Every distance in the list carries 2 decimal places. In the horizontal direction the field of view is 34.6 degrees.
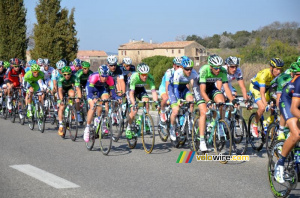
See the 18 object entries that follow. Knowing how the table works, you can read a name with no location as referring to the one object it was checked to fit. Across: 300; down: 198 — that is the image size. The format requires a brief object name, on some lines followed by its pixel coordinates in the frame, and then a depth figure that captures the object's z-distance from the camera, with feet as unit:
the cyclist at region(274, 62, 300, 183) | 20.52
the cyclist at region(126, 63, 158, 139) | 36.52
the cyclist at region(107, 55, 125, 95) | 42.42
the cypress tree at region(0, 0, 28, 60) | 123.44
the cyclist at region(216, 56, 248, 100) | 35.63
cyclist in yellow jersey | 33.60
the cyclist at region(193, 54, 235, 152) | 31.78
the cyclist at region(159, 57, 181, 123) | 38.40
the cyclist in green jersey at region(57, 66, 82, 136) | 43.47
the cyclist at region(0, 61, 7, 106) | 61.05
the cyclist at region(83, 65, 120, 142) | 36.58
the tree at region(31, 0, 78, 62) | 123.65
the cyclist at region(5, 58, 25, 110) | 56.47
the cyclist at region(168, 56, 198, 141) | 35.83
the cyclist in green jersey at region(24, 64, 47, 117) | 49.84
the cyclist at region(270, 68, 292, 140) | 28.58
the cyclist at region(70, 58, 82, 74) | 50.24
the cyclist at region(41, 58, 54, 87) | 58.80
